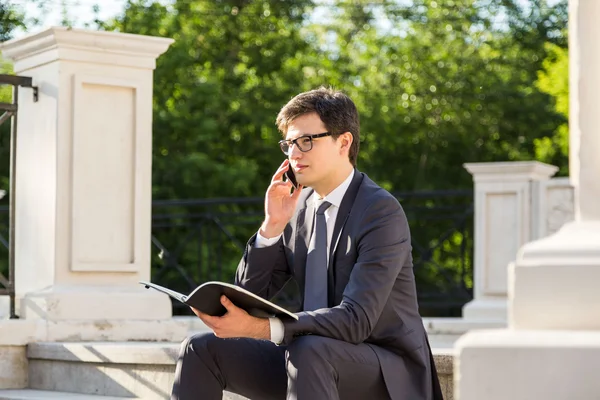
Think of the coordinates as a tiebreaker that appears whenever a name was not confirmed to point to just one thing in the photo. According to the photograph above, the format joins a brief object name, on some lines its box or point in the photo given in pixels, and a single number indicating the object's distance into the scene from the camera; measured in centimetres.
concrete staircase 817
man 567
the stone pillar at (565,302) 366
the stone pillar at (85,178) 967
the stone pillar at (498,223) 1731
